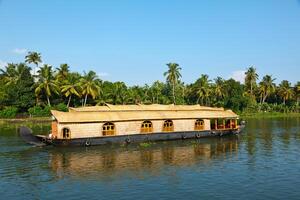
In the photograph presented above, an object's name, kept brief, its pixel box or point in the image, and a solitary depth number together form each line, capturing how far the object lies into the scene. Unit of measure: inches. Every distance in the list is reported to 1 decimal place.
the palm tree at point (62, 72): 2519.7
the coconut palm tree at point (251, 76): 3243.4
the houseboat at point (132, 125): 1143.6
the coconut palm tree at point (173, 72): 2933.1
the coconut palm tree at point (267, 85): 3235.7
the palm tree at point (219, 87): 3102.6
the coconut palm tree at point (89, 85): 2342.5
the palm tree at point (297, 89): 3432.6
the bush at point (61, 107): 2266.2
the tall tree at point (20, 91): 2288.4
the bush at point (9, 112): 2204.7
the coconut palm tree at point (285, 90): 3376.0
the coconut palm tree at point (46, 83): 2257.6
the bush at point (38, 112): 2231.1
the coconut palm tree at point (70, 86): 2305.6
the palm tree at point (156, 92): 2992.1
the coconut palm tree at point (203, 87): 2906.0
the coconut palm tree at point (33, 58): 2630.4
